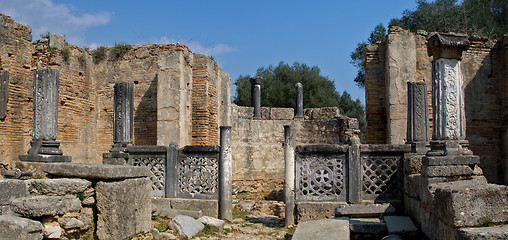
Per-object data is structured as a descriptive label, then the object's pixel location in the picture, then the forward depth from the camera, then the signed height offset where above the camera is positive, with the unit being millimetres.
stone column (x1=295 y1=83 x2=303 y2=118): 17948 +1424
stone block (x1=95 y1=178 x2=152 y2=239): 4754 -914
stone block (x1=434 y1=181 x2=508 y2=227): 3629 -671
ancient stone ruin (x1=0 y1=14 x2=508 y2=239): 4641 -379
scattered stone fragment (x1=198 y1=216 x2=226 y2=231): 7273 -1629
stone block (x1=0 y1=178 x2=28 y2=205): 4102 -584
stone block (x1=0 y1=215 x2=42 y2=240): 3625 -874
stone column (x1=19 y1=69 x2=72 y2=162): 7550 +458
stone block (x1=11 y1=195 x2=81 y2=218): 4074 -748
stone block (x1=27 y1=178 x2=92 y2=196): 4457 -590
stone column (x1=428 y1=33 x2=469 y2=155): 6141 +670
